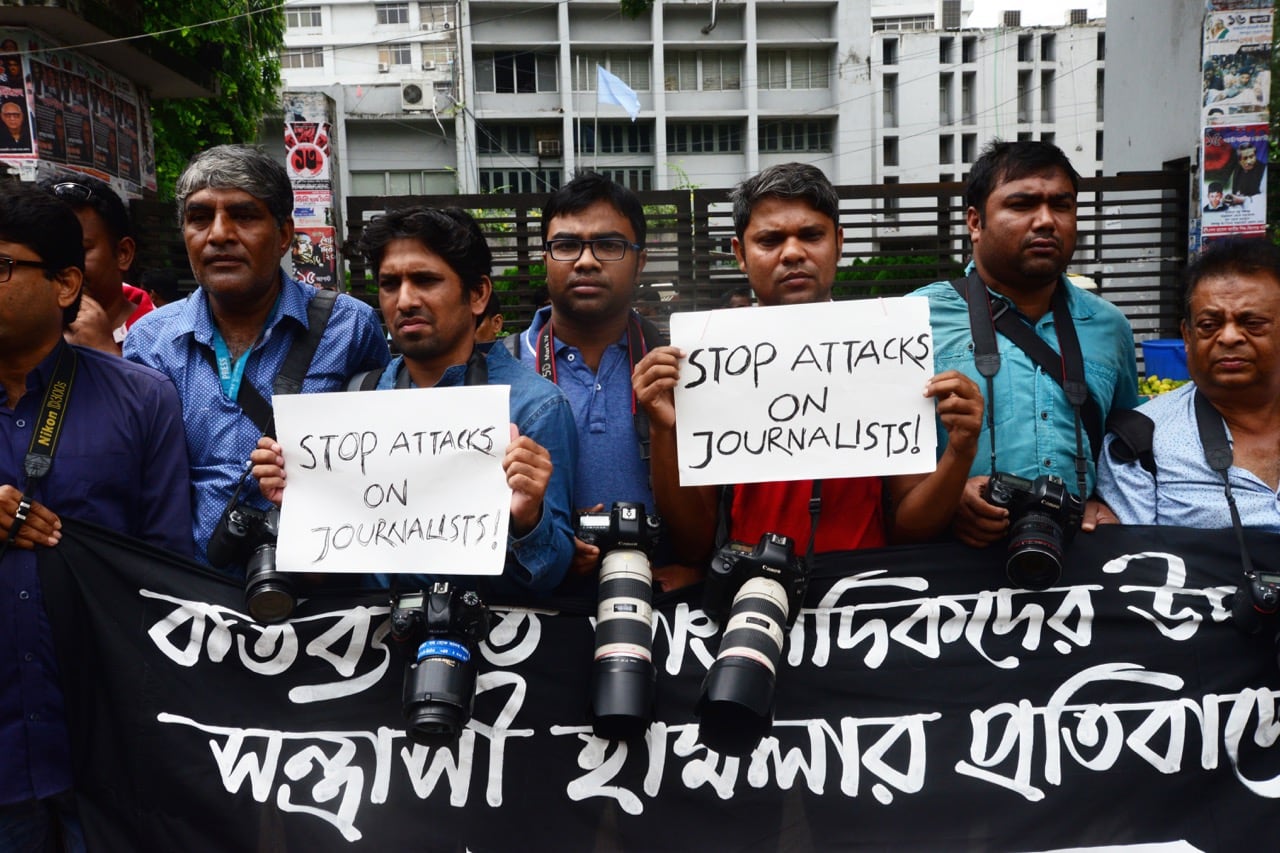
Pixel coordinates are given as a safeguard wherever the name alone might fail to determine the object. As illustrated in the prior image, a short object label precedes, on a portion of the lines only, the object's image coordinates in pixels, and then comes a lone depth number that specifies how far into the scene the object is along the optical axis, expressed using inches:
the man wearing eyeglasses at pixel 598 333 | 110.4
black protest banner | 93.4
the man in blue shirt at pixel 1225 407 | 98.1
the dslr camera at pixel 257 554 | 92.0
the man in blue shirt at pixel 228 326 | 104.3
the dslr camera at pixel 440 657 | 81.9
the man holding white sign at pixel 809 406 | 93.1
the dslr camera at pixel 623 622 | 85.4
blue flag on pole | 1111.0
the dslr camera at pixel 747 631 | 84.0
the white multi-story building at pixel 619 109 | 1764.3
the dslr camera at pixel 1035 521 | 89.7
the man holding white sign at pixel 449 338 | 95.0
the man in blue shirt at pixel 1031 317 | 104.9
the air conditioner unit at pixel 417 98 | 1728.3
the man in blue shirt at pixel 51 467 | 90.0
